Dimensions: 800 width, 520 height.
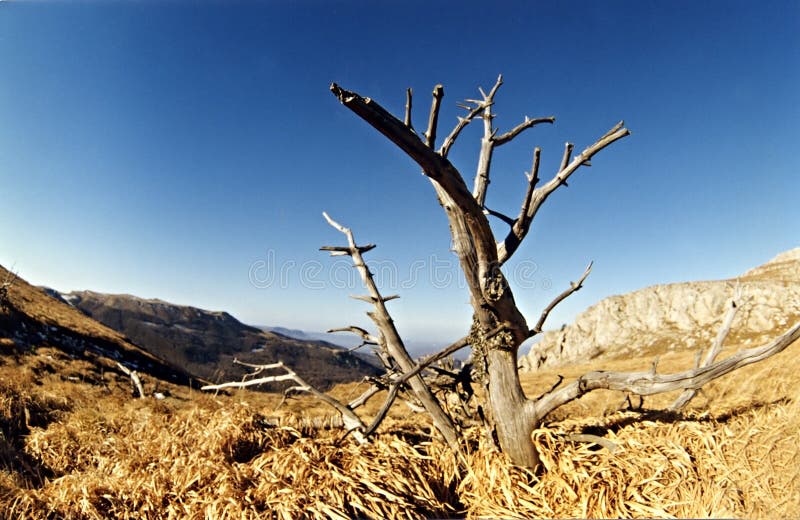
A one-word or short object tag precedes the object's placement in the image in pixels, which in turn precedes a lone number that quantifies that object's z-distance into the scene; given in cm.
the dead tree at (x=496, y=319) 307
